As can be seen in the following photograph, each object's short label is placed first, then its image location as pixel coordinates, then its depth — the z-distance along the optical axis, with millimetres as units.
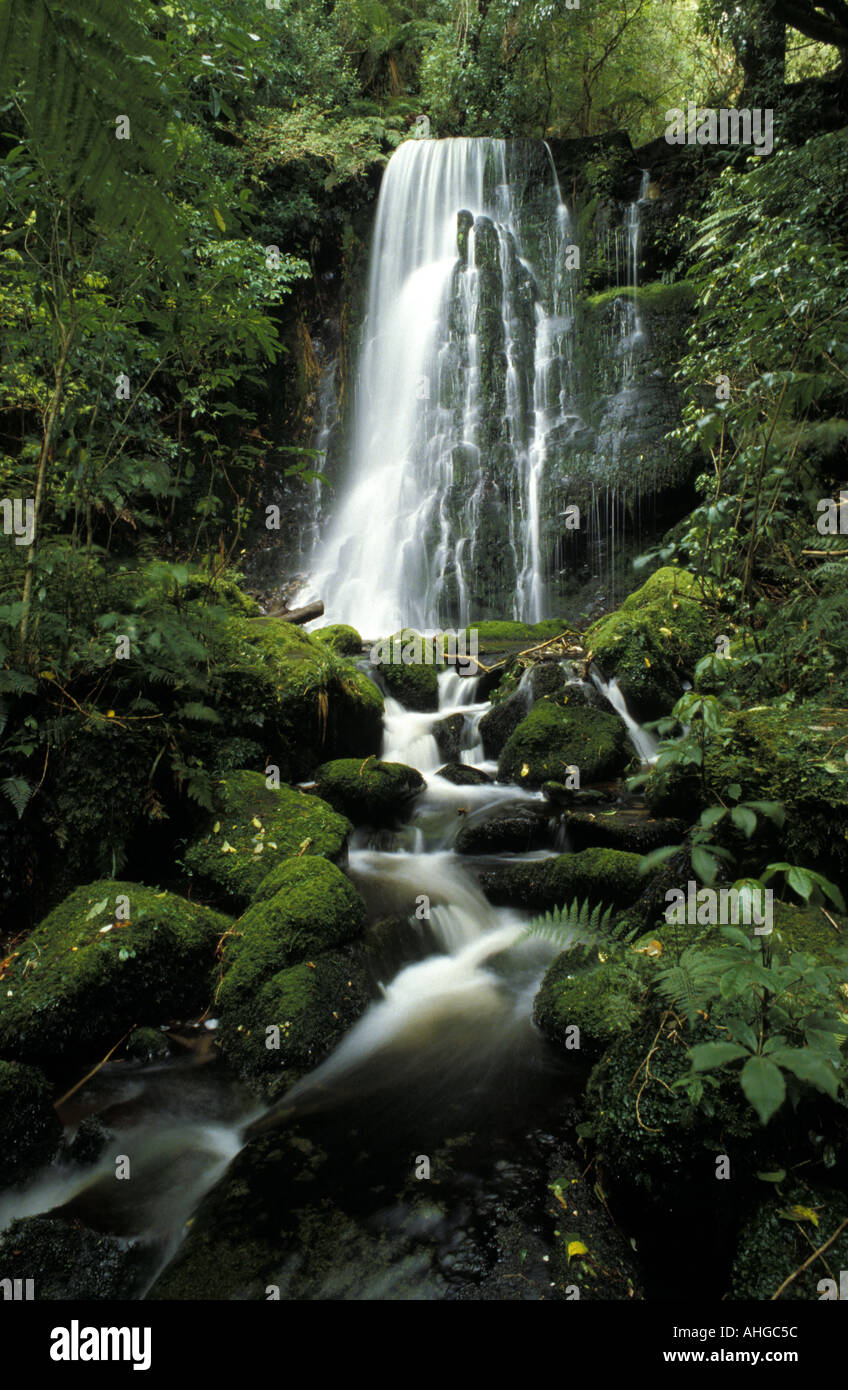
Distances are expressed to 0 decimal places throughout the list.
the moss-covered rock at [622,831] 4844
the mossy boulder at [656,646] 7590
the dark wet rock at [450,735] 7793
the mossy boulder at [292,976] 3355
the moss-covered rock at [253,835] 4406
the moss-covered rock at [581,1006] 3313
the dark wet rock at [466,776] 7016
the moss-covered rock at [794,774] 3615
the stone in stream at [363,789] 5844
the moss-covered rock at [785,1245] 1943
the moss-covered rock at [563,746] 6523
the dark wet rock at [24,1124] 2783
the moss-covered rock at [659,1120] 2266
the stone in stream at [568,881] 4316
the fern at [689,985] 2393
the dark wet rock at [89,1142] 2875
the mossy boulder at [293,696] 5598
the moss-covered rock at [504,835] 5645
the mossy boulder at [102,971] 3188
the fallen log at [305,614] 10367
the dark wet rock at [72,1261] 2316
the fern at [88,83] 1431
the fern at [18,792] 3707
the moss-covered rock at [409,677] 8578
